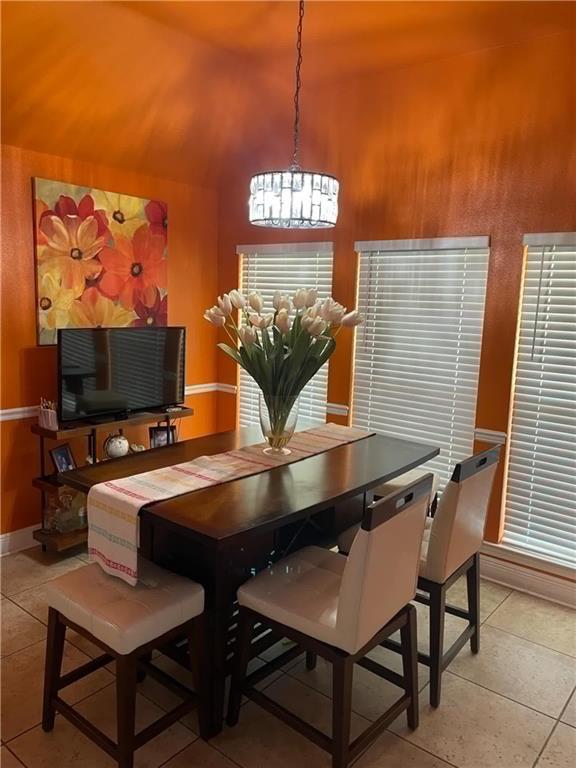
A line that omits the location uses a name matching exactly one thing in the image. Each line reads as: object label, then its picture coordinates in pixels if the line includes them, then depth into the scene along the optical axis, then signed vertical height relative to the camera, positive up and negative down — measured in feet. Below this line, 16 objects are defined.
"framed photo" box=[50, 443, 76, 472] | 12.02 -3.34
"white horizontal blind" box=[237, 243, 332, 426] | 13.57 +0.78
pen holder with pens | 11.33 -2.33
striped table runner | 6.60 -2.29
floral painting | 11.69 +0.90
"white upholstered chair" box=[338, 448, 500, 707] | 7.57 -3.10
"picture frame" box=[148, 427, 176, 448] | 13.66 -3.17
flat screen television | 11.42 -1.49
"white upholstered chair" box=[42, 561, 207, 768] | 6.10 -3.62
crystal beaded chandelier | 8.15 +1.60
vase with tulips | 8.12 -0.46
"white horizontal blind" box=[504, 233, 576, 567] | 10.17 -1.67
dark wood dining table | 6.33 -2.33
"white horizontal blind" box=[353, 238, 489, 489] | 11.32 -0.59
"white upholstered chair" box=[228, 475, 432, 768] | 6.01 -3.40
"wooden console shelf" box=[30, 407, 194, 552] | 11.30 -3.50
